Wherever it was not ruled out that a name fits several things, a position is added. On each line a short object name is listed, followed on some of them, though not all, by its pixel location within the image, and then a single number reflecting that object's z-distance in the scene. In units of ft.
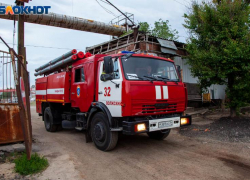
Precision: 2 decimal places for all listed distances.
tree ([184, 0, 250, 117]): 22.25
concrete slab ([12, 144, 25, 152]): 16.23
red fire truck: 14.82
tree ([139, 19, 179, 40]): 67.92
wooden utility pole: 12.77
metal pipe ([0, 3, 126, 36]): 40.57
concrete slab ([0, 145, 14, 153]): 15.93
